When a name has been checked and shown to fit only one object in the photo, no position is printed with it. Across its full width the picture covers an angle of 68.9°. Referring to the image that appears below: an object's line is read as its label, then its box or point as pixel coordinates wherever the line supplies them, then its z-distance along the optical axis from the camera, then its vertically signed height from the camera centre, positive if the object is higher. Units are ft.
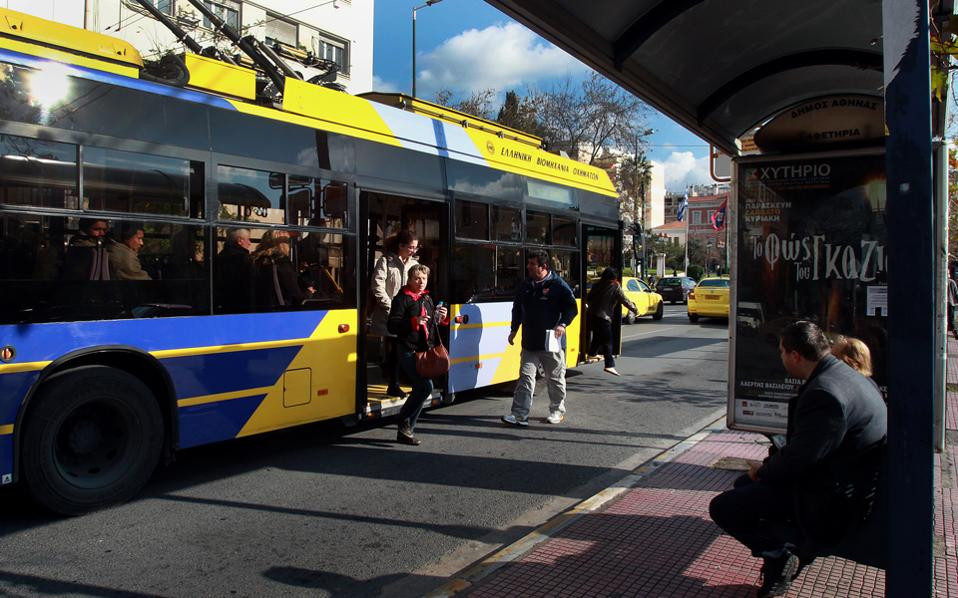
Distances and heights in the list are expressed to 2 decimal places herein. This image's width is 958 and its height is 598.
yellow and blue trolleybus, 14.80 +1.08
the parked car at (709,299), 77.05 -0.53
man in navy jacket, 25.35 -1.05
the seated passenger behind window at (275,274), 19.19 +0.49
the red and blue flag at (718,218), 83.76 +9.84
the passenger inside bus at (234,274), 18.18 +0.46
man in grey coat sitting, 10.57 -2.73
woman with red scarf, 21.99 -1.19
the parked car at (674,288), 128.26 +1.09
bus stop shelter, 7.95 +5.31
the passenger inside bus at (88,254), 15.37 +0.82
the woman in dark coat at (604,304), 35.32 -0.54
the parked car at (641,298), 78.41 -0.48
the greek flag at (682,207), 188.81 +24.32
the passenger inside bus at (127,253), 16.05 +0.88
